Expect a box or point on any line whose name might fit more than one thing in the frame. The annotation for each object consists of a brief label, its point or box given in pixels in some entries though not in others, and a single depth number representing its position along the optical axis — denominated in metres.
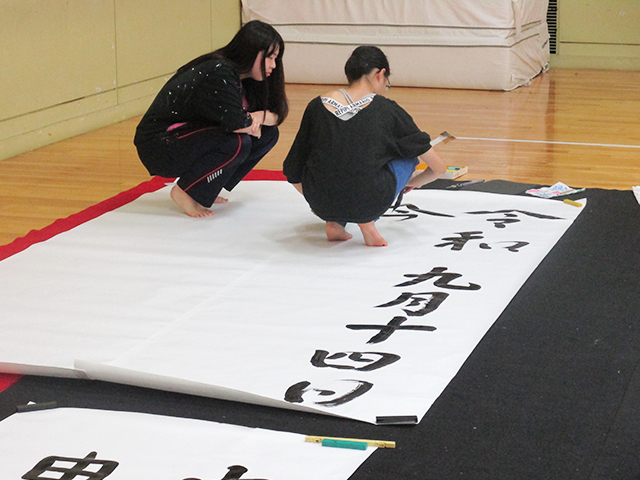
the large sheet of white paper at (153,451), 6.58
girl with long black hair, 9.34
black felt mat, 6.63
